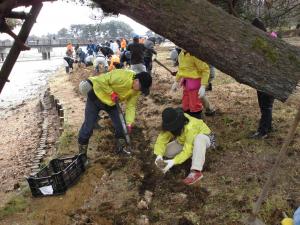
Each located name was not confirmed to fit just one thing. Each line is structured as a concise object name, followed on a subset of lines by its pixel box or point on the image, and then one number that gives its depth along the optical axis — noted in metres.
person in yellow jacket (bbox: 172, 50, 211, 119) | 4.52
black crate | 3.58
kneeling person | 3.53
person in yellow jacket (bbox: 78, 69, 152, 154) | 4.13
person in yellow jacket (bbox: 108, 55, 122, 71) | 10.34
